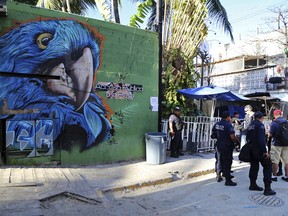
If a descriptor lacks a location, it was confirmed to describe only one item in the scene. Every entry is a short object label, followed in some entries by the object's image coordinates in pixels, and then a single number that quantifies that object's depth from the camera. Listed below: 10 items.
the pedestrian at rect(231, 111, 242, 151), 10.10
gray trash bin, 7.98
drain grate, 5.12
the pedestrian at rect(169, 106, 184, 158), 8.98
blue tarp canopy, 10.15
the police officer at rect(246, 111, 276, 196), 5.66
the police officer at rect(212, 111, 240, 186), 6.37
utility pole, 8.98
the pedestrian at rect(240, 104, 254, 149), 8.88
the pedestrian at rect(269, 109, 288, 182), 6.44
